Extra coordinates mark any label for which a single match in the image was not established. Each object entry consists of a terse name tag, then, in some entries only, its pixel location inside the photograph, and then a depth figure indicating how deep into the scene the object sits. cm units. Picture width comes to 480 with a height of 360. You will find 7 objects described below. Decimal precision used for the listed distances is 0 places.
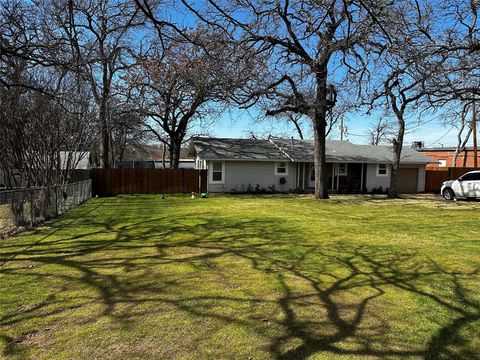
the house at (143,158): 4802
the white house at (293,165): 2444
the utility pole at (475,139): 3239
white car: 2034
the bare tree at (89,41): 670
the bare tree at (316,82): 764
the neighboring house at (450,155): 4606
